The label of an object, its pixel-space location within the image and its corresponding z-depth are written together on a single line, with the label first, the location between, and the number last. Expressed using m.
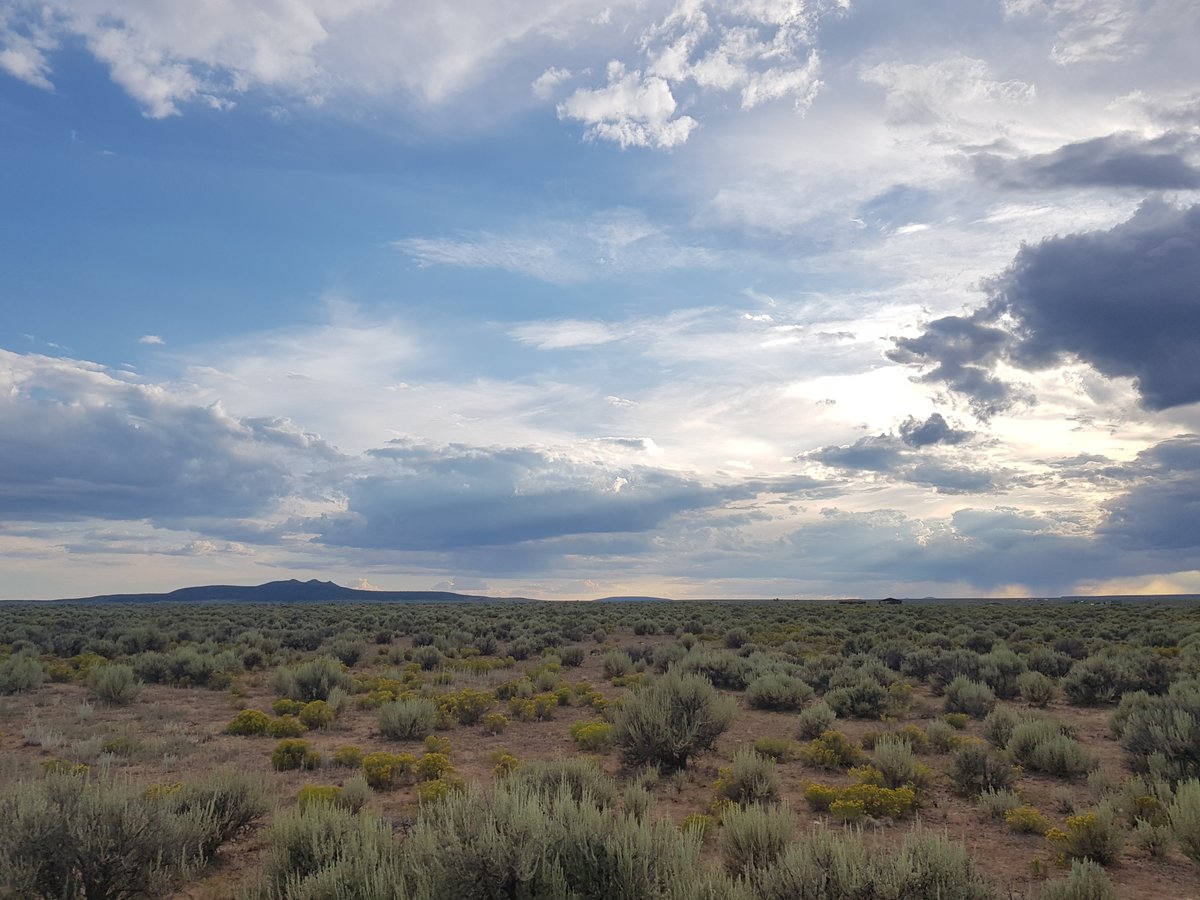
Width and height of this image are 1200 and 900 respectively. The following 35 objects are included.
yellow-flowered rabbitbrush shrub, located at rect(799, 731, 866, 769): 11.88
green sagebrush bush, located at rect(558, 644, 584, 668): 24.51
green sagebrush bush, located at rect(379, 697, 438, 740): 13.87
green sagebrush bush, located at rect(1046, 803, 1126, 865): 7.83
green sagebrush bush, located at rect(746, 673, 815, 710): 16.86
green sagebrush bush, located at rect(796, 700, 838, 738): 14.10
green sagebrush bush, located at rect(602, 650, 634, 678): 21.83
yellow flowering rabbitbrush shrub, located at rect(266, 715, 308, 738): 14.09
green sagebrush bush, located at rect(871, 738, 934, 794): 10.63
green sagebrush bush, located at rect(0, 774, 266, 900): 5.62
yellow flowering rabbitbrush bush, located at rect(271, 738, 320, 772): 11.45
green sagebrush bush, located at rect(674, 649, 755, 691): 19.30
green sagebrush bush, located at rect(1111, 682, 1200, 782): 9.93
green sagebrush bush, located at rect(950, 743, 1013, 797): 10.51
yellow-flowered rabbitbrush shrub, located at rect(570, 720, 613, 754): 12.75
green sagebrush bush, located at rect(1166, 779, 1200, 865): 7.52
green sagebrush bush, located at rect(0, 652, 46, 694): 17.95
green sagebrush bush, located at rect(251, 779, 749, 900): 5.11
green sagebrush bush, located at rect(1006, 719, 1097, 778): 11.09
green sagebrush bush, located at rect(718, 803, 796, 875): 6.96
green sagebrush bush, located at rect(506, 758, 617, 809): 8.28
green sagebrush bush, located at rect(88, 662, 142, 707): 16.73
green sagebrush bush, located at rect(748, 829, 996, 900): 5.08
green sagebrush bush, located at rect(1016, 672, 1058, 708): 16.70
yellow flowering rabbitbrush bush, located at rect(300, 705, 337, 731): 14.71
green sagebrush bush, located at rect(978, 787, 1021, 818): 9.41
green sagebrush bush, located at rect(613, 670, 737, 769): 11.57
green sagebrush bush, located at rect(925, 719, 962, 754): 12.60
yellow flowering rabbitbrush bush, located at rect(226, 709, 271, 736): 14.01
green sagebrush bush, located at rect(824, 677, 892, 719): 15.75
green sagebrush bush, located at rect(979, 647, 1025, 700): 18.05
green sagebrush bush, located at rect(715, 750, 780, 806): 9.81
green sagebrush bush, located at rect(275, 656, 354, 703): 17.72
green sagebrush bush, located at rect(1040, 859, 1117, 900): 6.27
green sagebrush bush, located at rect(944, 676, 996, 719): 15.57
